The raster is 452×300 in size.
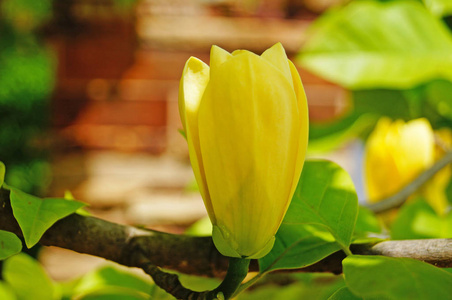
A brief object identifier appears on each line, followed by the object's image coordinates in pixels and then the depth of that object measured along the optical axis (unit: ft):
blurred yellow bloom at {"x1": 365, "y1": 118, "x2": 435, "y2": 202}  2.87
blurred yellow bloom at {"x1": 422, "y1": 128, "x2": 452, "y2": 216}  2.90
